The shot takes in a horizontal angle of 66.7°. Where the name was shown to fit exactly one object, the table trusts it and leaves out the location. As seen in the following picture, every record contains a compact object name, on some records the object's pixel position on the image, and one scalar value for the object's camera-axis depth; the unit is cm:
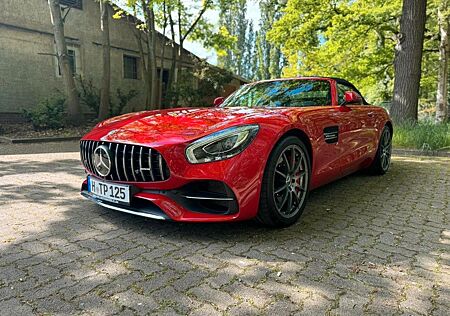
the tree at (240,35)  5924
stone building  1175
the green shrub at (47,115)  1016
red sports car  236
